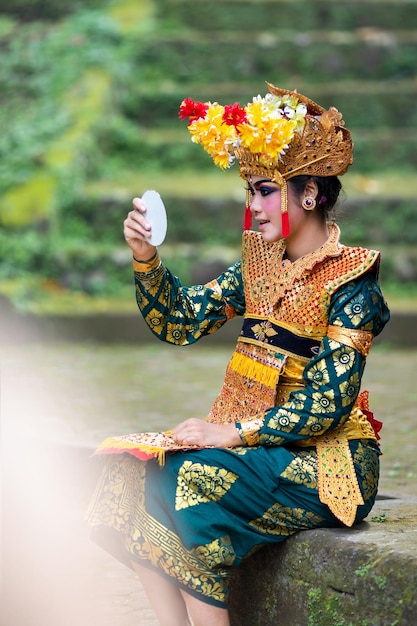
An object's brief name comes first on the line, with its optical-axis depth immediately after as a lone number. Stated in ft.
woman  20.45
